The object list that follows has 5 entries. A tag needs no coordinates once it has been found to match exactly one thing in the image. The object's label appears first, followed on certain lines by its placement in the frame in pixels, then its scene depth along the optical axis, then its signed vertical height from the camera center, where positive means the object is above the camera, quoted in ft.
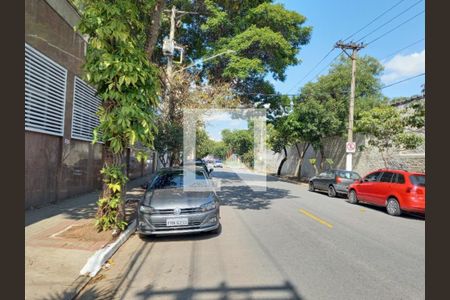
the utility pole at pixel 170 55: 57.11 +17.61
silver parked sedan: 23.68 -4.06
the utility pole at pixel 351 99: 65.41 +11.58
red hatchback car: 36.17 -3.76
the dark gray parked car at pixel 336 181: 56.24 -3.97
